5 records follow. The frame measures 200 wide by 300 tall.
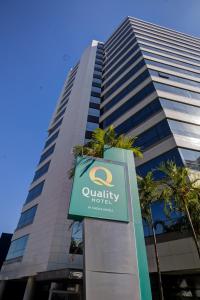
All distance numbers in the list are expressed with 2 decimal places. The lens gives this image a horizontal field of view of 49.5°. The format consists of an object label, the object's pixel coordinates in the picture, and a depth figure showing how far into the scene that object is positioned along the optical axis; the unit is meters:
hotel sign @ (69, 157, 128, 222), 7.86
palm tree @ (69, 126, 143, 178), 13.73
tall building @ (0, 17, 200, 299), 16.18
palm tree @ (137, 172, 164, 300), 15.73
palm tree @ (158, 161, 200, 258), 12.89
